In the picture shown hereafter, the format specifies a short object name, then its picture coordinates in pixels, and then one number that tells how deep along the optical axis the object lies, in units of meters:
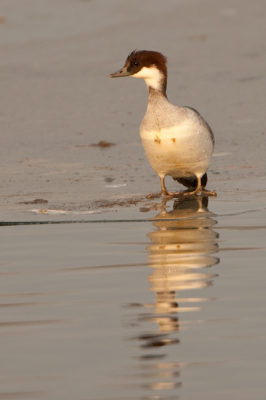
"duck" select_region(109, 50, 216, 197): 15.12
